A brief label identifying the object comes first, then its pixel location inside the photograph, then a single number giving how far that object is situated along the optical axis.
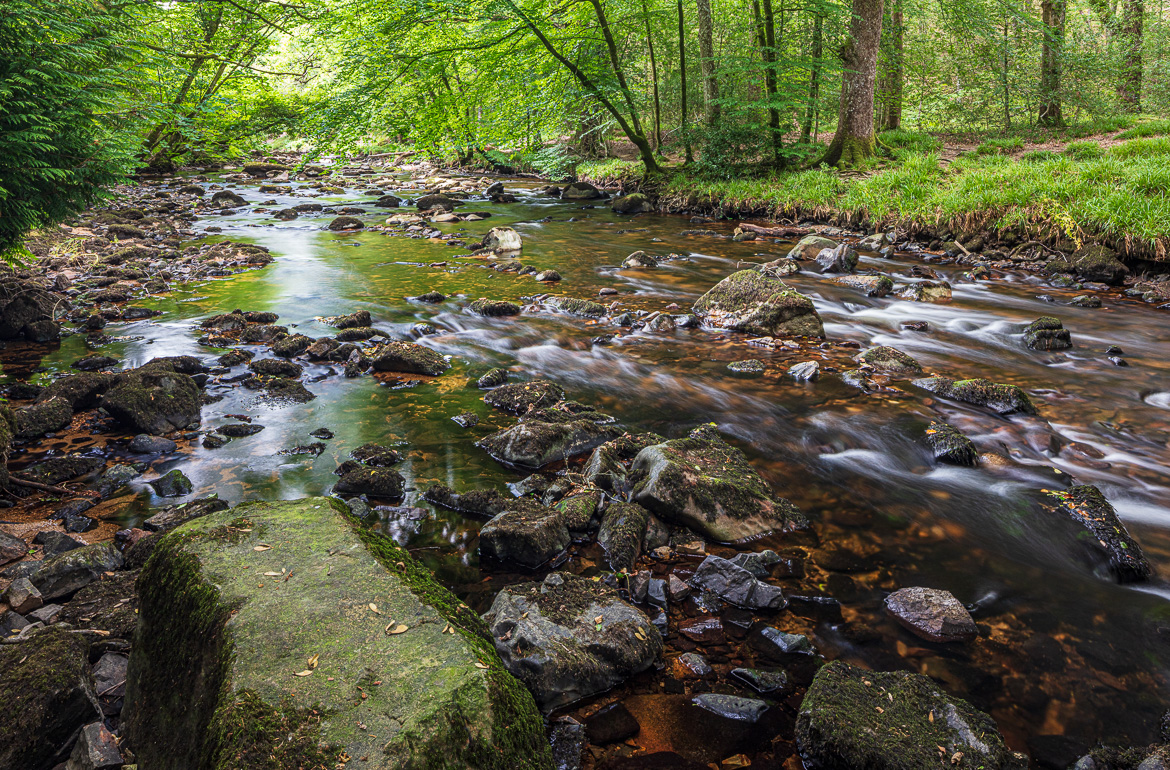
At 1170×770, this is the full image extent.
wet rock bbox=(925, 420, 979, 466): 5.11
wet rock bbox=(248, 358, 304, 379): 6.94
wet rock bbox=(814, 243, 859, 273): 11.56
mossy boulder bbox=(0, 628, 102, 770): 2.23
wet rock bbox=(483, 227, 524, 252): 14.22
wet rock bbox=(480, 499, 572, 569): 3.83
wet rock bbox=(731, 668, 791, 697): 2.96
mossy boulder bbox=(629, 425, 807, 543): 4.14
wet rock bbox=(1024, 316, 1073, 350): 7.60
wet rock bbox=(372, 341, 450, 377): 7.11
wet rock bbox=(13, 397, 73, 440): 5.34
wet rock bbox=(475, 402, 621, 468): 5.08
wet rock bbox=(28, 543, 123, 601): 3.36
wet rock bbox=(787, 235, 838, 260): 12.30
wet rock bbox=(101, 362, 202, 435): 5.54
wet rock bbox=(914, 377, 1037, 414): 5.89
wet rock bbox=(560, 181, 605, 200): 21.91
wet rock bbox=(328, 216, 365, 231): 17.24
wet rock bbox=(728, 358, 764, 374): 7.10
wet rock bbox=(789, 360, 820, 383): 6.84
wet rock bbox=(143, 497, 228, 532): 4.12
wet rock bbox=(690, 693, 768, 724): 2.81
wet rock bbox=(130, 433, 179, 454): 5.28
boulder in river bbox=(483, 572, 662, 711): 2.82
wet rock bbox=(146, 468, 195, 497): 4.65
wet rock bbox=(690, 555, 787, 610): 3.50
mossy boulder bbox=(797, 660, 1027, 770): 2.42
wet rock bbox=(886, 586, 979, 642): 3.30
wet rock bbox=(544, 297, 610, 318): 9.47
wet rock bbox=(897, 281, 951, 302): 9.82
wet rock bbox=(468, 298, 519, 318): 9.52
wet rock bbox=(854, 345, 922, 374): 6.98
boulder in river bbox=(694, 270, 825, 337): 8.27
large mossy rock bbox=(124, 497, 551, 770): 1.79
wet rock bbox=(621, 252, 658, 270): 12.42
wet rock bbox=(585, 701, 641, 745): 2.69
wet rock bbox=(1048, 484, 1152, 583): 3.79
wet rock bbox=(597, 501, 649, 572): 3.82
